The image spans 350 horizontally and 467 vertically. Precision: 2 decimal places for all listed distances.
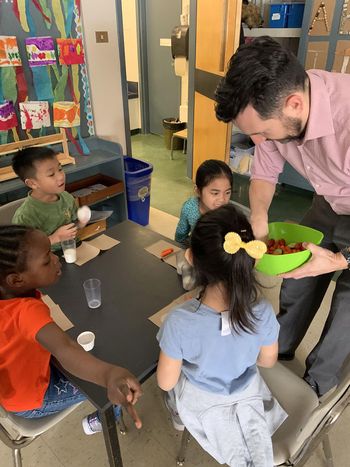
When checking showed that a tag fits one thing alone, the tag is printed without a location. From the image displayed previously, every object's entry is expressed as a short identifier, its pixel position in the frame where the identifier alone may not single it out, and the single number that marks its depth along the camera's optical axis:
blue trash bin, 3.11
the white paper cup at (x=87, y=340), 1.13
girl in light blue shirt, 0.94
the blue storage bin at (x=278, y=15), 3.46
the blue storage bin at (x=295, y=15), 3.43
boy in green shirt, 1.91
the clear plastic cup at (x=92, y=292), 1.34
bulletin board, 2.42
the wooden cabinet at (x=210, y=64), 3.12
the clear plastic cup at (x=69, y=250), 1.57
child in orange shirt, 0.98
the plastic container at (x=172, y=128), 5.09
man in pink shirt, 1.07
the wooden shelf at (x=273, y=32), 3.46
